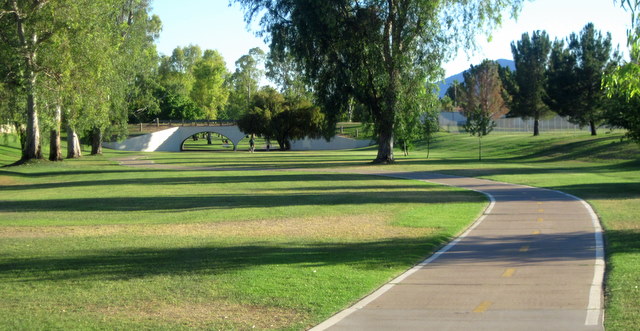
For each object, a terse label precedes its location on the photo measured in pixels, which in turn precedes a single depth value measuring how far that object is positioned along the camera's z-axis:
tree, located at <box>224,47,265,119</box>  141.88
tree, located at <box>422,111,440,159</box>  52.89
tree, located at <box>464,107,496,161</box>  61.51
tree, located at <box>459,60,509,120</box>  132.88
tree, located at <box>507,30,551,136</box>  81.94
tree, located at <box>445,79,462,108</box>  157.44
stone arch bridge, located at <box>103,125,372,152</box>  100.75
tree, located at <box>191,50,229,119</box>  137.12
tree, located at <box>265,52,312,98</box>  112.36
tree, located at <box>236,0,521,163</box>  45.34
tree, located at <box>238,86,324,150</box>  93.06
